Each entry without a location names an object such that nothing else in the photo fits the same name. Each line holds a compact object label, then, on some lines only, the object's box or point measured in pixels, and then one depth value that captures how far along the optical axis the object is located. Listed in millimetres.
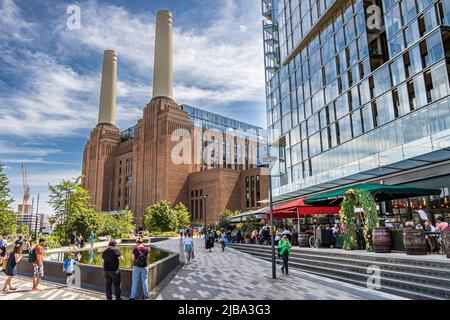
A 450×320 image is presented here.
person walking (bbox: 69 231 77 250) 29267
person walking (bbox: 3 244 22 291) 10172
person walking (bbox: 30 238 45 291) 10427
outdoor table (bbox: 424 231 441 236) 10910
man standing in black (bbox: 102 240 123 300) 8078
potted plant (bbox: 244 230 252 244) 26188
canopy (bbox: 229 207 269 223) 25444
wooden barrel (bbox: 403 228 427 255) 10398
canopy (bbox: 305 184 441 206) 13758
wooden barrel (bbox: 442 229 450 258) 9219
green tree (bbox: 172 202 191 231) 60756
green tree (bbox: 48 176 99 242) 32781
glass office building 18844
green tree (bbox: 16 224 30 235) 102975
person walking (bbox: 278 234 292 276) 11962
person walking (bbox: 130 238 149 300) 8297
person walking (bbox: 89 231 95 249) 30478
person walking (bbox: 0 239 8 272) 16422
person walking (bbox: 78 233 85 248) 29078
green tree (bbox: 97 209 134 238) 45797
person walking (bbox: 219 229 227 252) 23825
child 11391
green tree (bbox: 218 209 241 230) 59381
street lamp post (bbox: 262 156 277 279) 11328
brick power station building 72500
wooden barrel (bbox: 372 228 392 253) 11617
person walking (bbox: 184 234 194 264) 17855
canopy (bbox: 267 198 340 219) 18578
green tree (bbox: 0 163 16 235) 29422
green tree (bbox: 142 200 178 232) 55500
